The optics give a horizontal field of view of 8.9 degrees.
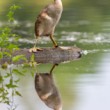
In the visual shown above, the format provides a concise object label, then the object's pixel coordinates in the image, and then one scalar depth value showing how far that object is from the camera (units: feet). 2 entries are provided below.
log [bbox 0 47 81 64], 37.88
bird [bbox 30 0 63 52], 37.32
